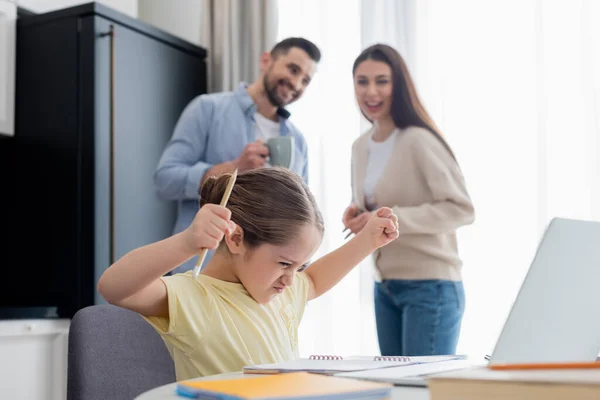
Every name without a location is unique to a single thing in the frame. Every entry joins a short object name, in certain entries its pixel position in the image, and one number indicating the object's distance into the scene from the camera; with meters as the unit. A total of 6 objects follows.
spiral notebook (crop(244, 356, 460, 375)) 0.81
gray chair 1.04
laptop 0.73
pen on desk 0.55
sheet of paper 0.76
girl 1.10
